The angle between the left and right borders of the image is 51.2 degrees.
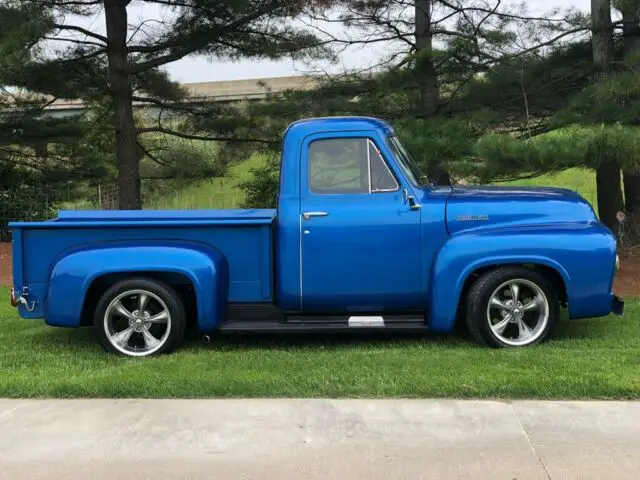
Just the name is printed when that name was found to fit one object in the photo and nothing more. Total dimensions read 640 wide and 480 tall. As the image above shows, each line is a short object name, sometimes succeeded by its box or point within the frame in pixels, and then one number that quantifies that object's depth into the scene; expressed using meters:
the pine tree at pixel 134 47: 11.72
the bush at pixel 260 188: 16.30
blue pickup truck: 5.52
